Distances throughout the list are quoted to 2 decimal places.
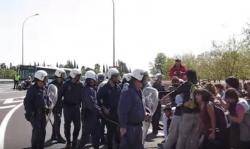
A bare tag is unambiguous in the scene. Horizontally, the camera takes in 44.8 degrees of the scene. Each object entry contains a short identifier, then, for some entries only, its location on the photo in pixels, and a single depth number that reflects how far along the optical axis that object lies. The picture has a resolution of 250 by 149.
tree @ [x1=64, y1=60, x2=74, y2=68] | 74.19
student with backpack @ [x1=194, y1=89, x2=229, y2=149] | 5.55
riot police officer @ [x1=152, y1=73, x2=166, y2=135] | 9.29
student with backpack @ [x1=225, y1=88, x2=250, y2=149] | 5.23
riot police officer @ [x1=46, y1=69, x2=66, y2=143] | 8.17
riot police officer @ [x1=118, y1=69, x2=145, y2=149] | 5.09
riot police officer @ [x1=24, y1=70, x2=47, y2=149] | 6.57
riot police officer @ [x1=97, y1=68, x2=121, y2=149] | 6.72
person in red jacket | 8.52
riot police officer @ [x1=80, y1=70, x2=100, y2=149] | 7.09
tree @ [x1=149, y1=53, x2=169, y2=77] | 59.70
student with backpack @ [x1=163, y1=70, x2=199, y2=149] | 5.68
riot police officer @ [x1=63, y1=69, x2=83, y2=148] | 7.46
